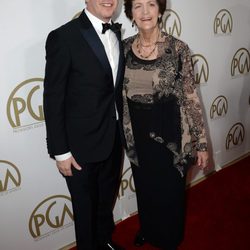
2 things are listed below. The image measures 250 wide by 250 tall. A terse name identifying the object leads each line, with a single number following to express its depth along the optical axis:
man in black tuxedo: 1.40
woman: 1.58
